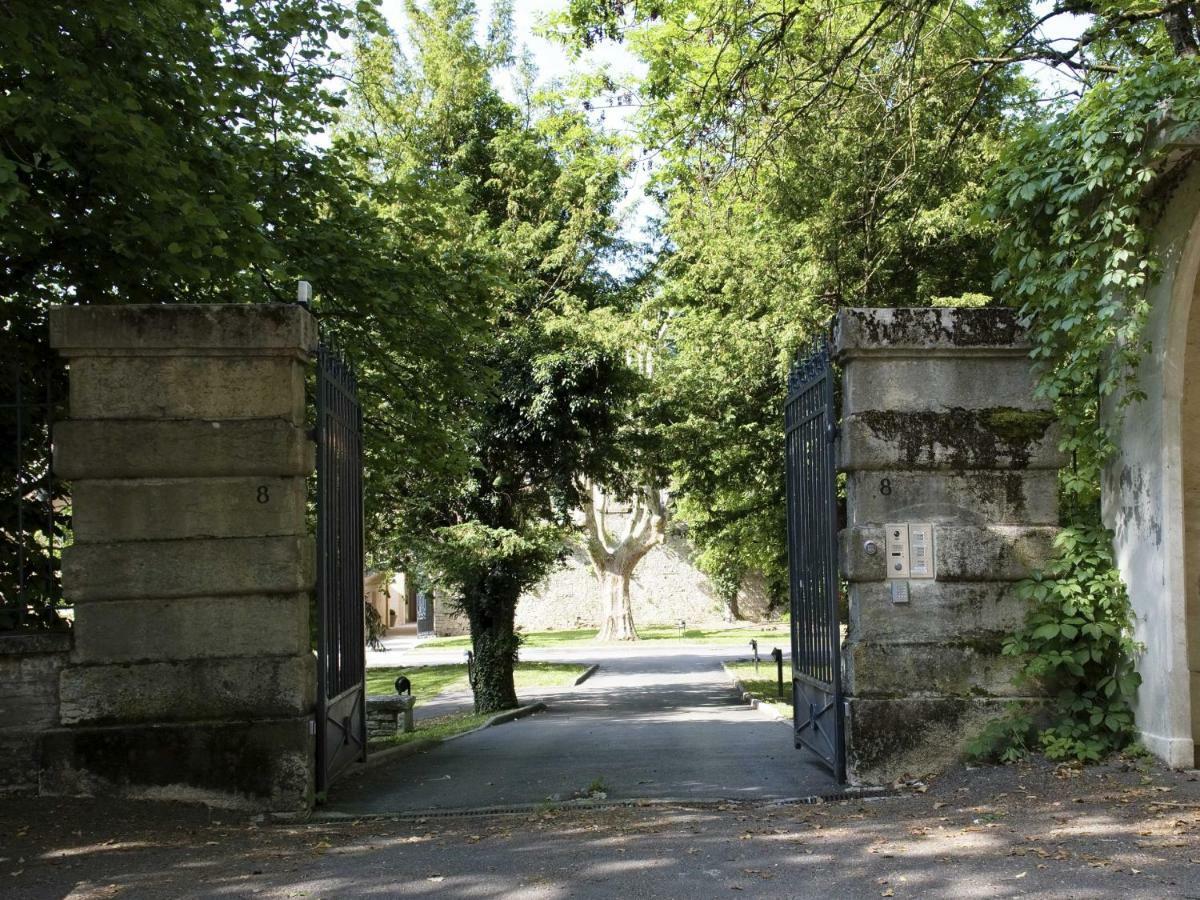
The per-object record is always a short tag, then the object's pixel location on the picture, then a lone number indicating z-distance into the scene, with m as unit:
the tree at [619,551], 34.34
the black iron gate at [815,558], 7.84
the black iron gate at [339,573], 7.62
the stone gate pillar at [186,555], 7.14
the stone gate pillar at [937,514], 7.51
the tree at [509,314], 17.31
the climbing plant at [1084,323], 6.82
